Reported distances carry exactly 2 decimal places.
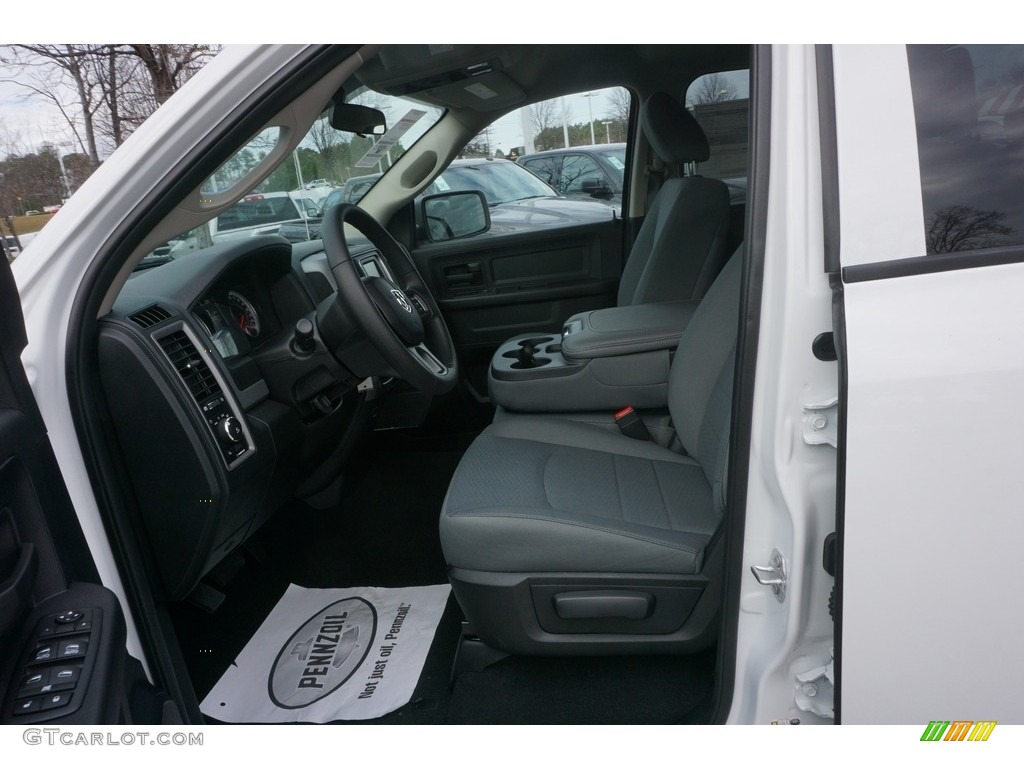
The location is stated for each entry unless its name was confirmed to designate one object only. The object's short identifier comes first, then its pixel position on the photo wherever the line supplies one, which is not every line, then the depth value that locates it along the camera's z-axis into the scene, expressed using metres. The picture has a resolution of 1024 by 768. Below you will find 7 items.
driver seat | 1.35
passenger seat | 2.29
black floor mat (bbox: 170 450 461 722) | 1.82
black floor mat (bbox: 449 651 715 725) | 1.52
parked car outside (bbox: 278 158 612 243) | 2.88
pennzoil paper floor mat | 1.64
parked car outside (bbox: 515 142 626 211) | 2.85
